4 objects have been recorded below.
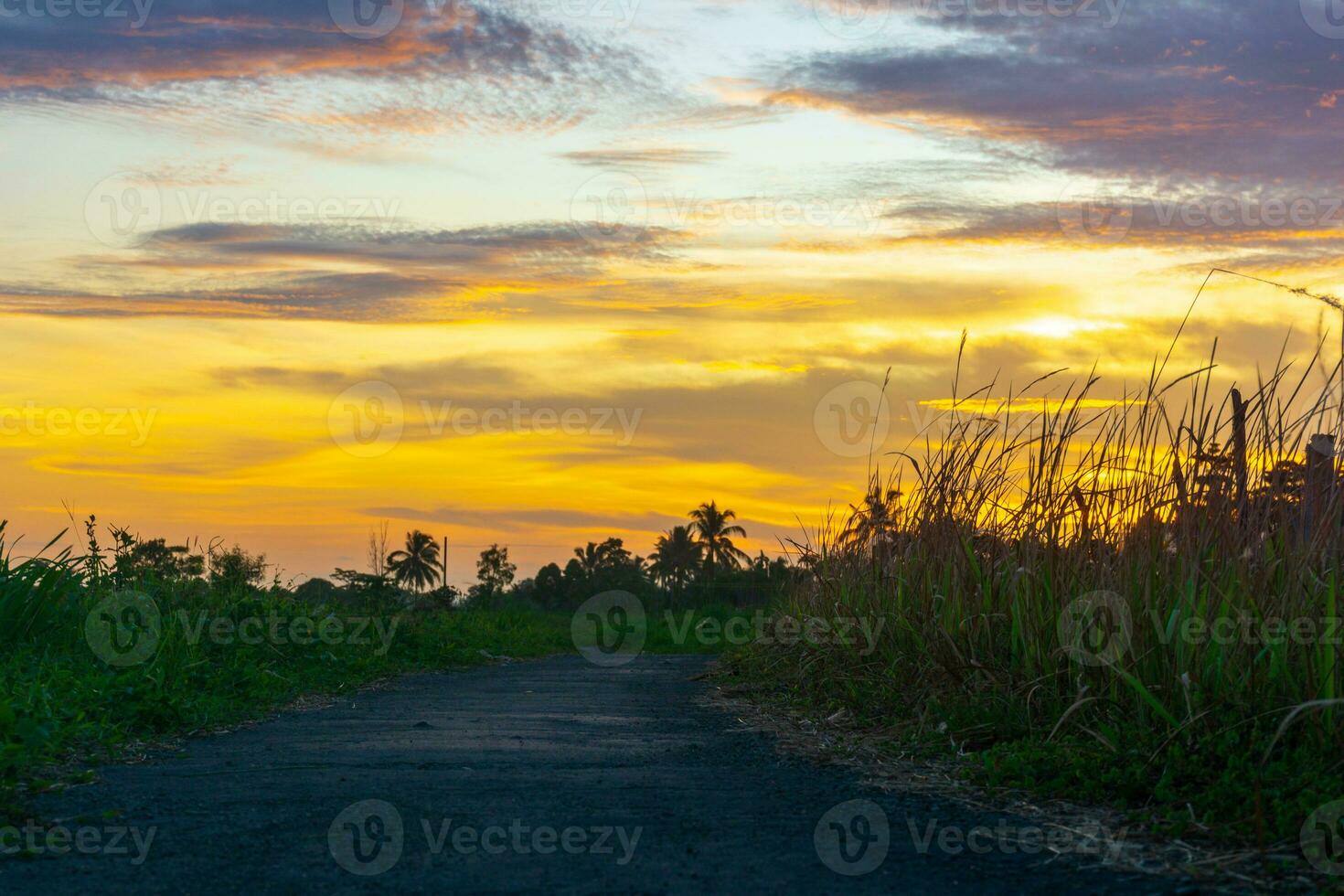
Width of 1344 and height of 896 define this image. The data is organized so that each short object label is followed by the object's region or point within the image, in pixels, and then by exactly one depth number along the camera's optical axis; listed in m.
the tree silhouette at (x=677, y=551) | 85.00
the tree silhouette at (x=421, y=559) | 92.12
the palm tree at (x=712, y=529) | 84.81
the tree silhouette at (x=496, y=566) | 70.94
